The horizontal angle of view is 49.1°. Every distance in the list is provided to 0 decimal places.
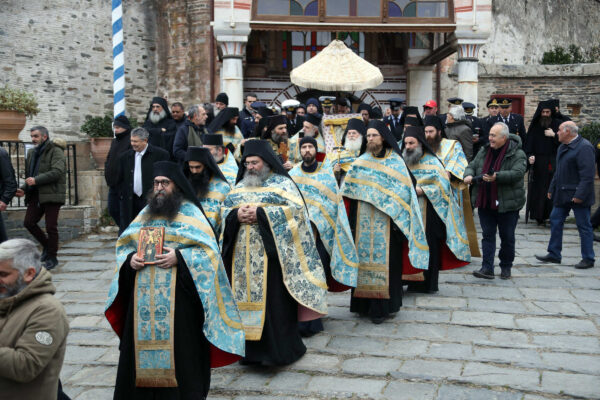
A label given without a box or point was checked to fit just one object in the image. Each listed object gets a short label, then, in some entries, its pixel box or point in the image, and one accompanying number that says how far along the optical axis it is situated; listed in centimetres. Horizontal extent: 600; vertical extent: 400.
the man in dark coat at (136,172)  820
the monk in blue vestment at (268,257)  534
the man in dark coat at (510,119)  1112
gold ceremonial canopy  1095
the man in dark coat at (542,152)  1137
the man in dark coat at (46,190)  905
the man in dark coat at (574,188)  854
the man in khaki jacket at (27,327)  299
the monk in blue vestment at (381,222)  662
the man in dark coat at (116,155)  887
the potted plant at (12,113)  1145
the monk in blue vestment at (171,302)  436
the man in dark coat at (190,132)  876
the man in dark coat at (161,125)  925
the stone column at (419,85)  1891
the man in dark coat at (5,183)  791
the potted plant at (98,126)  1914
